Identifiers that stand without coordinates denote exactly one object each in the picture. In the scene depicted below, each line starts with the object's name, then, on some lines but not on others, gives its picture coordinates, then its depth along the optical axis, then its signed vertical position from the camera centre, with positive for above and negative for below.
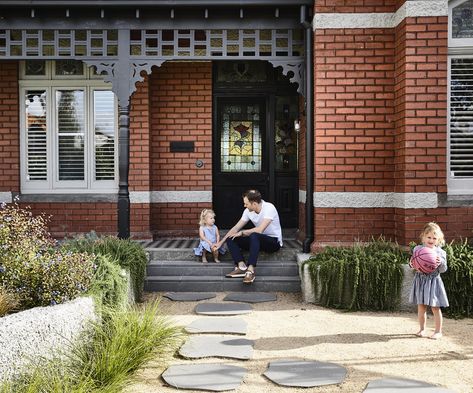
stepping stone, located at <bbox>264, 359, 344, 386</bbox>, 4.73 -1.53
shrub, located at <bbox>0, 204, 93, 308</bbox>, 5.33 -0.82
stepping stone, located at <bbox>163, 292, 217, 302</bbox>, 7.94 -1.52
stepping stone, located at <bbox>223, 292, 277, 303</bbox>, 7.86 -1.51
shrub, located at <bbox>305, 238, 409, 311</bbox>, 7.49 -1.21
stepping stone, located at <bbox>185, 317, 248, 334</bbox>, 6.29 -1.53
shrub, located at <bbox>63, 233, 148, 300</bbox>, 7.58 -0.92
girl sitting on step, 8.78 -0.84
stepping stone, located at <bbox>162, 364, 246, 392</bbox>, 4.62 -1.53
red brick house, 8.32 +0.99
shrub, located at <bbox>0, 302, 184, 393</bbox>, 4.16 -1.35
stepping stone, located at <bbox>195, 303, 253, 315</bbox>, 7.13 -1.52
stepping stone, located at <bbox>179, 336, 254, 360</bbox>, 5.43 -1.53
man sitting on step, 8.50 -0.79
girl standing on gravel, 6.25 -1.10
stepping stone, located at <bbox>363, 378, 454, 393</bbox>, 4.49 -1.51
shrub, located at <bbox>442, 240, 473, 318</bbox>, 7.21 -1.22
